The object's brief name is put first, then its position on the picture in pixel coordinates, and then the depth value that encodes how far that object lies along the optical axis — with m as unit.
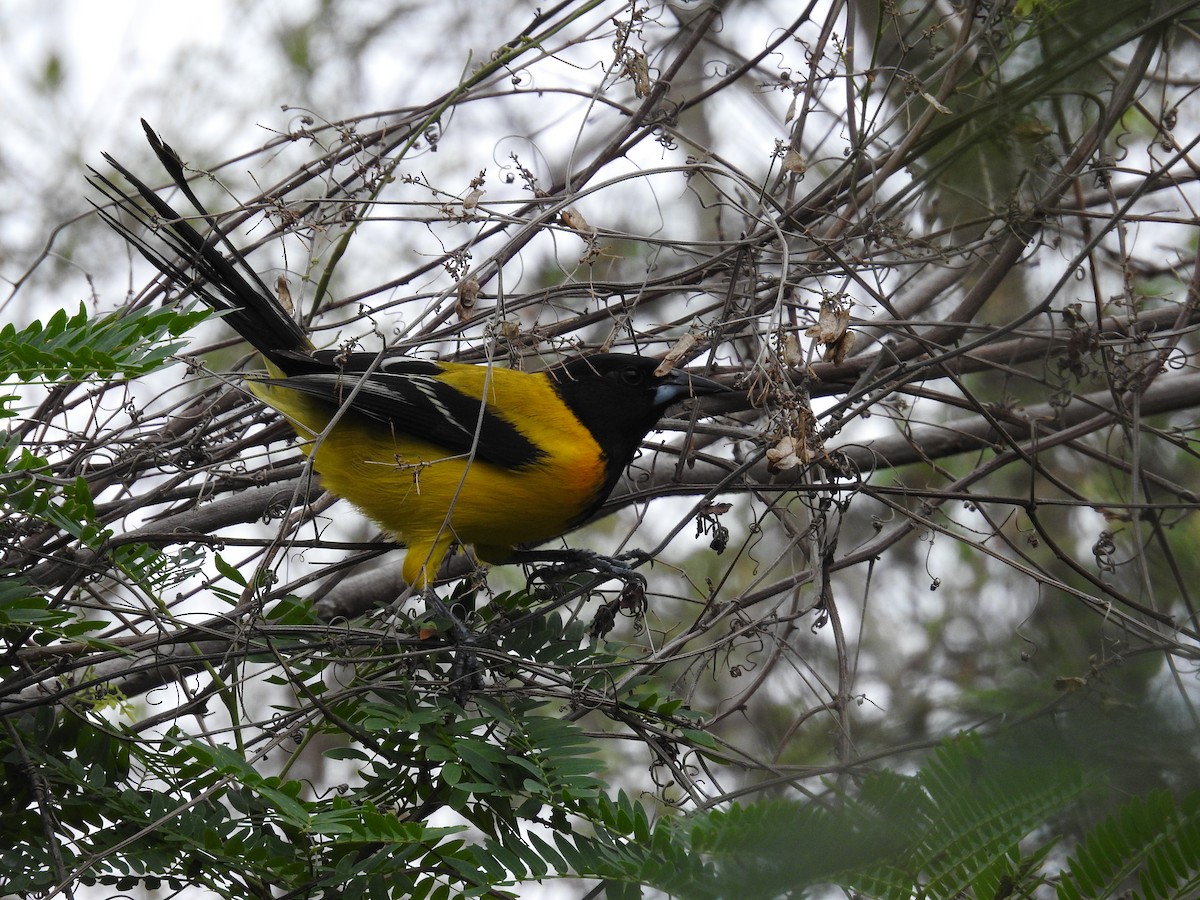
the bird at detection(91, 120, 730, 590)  6.84
